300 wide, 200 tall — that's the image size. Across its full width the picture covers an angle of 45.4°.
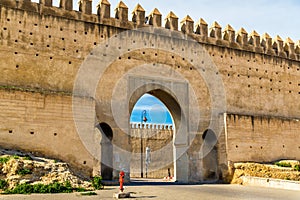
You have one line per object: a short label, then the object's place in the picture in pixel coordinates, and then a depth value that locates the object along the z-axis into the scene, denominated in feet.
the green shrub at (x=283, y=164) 51.24
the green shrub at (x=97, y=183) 34.08
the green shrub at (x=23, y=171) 31.40
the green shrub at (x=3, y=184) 30.27
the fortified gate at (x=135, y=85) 39.58
